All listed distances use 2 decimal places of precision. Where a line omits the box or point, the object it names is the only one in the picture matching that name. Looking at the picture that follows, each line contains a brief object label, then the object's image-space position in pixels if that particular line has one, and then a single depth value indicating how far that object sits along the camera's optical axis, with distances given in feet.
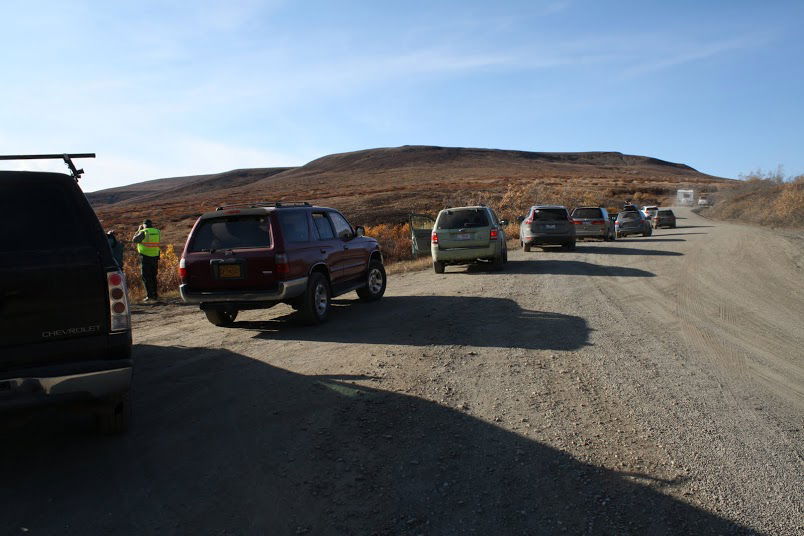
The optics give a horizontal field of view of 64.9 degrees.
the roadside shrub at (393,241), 76.33
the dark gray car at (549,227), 68.64
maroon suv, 28.76
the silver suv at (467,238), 52.95
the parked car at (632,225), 100.99
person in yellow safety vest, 43.65
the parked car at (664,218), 124.98
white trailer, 237.66
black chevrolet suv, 13.41
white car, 136.66
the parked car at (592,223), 85.97
